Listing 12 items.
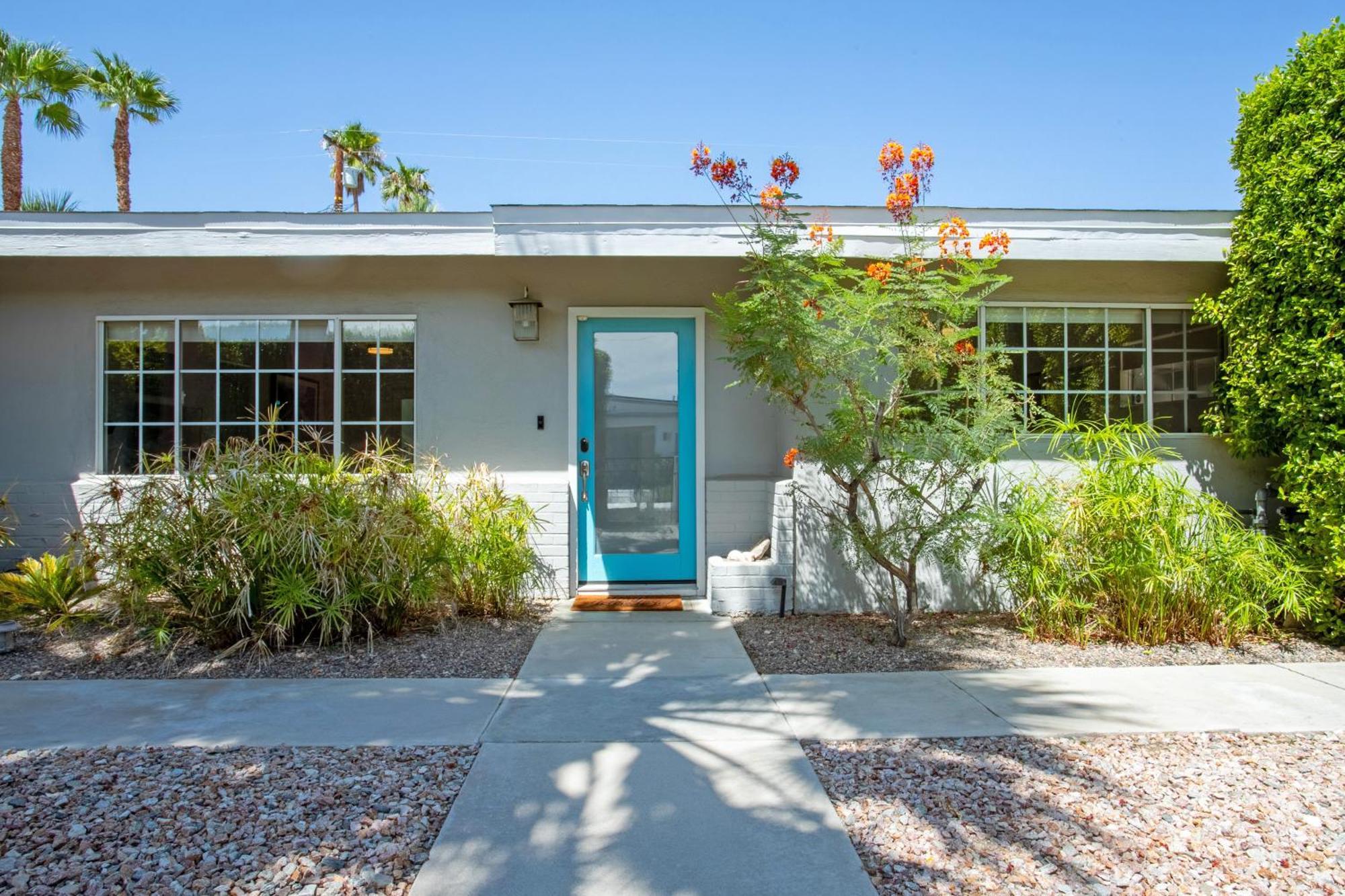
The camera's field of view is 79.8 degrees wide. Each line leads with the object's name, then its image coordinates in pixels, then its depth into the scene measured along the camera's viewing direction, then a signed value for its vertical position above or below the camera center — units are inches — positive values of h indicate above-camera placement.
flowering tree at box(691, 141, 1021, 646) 192.2 +22.3
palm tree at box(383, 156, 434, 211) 922.7 +299.6
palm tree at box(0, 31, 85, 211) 622.5 +280.5
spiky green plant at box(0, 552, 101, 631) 224.4 -41.1
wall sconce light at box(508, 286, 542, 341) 263.6 +42.1
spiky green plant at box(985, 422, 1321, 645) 211.5 -31.3
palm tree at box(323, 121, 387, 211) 855.1 +317.3
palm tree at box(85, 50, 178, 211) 681.0 +301.9
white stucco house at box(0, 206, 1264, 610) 266.8 +26.0
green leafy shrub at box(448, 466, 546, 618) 236.1 -31.3
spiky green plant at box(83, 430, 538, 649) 195.9 -25.5
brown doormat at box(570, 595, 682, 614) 254.5 -50.3
